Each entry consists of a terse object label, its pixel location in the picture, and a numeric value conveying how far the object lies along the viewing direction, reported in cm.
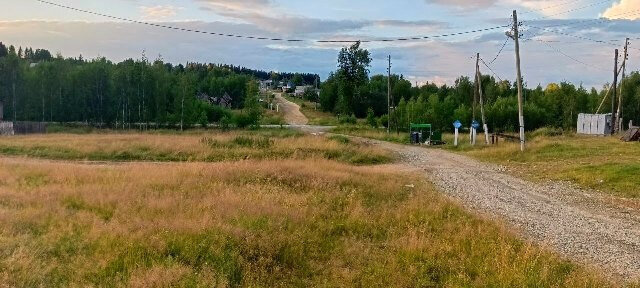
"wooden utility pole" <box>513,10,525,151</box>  2707
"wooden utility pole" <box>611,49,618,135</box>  4194
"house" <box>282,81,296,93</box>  15581
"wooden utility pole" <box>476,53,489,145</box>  3696
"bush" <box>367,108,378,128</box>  6316
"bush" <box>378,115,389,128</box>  6407
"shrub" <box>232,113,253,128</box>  5844
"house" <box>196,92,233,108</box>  10506
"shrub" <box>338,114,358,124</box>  6866
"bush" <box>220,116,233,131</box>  5927
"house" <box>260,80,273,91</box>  18202
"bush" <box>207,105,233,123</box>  7232
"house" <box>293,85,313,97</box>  13988
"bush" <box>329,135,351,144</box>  3312
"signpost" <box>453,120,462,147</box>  3419
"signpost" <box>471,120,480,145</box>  3372
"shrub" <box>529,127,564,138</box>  4316
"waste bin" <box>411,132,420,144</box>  3825
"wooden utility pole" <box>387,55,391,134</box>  4750
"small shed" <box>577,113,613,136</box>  4400
